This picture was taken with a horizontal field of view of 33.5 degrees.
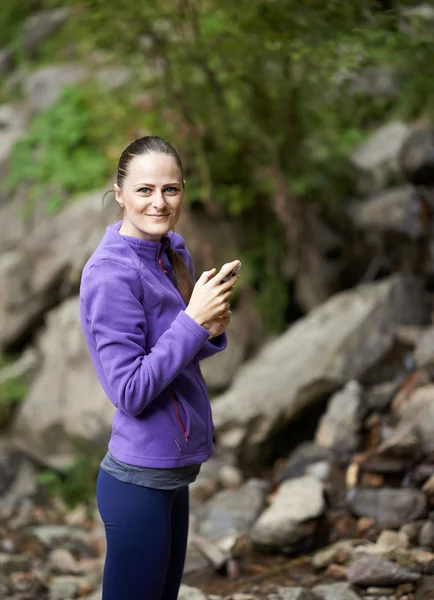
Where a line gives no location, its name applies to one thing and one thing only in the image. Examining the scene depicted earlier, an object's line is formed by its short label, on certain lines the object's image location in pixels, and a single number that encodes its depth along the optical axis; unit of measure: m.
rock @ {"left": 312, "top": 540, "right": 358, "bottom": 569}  4.12
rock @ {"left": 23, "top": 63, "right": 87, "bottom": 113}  9.66
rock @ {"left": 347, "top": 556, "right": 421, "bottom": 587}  3.60
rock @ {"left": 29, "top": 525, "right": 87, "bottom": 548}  6.04
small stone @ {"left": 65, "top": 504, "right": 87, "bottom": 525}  6.68
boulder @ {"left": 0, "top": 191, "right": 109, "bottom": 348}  8.03
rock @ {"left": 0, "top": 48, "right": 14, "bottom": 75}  11.10
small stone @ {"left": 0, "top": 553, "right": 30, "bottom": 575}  5.35
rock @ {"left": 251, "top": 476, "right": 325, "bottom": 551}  4.43
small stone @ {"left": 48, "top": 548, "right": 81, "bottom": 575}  5.43
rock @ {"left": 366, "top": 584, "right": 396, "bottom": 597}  3.60
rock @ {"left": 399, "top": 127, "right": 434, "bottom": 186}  6.68
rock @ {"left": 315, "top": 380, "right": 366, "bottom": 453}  5.54
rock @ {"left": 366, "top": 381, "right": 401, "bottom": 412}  5.77
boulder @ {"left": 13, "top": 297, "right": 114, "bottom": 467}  7.19
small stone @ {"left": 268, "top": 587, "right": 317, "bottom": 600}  3.48
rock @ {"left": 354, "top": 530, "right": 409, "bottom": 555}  4.04
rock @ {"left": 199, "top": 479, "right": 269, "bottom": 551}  4.95
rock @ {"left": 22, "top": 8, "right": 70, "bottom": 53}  11.05
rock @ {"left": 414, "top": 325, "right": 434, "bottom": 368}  5.95
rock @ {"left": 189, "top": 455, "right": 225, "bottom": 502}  5.73
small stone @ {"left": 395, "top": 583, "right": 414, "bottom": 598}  3.54
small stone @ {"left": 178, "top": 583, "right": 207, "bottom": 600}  3.70
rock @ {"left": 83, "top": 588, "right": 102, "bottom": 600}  4.30
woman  2.25
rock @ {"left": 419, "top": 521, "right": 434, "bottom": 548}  4.04
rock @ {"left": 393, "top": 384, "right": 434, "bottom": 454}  4.97
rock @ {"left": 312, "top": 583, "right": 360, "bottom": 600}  3.55
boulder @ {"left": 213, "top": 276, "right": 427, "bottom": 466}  6.00
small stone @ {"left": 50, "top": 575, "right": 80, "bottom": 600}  4.83
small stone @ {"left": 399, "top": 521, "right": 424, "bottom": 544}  4.20
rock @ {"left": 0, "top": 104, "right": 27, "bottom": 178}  9.38
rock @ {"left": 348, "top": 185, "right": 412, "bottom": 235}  7.06
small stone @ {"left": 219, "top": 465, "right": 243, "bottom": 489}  5.81
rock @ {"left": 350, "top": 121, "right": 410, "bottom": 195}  7.97
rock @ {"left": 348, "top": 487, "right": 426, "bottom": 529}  4.40
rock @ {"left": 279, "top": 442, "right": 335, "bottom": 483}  5.32
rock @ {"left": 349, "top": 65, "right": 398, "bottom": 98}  9.98
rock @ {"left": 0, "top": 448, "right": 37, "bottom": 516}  7.26
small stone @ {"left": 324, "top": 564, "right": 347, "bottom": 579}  3.92
